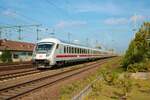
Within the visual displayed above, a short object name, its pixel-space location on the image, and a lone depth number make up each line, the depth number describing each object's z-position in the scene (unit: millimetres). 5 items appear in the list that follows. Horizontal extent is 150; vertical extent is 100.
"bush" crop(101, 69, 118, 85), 14741
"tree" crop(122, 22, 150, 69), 22641
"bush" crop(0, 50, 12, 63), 49084
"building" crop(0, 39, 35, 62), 60172
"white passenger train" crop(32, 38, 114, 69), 25969
